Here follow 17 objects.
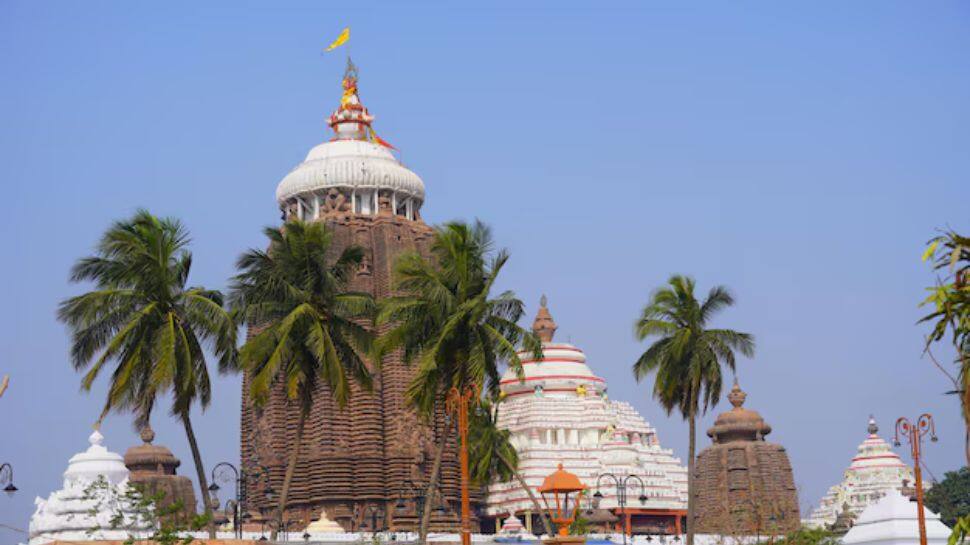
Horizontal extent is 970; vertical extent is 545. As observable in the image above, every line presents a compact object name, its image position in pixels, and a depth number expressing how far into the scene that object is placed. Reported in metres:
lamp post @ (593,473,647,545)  76.69
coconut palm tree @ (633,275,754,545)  61.69
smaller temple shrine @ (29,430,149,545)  80.81
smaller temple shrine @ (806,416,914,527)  129.50
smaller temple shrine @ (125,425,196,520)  94.70
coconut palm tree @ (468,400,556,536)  85.75
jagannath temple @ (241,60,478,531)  90.50
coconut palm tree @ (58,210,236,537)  50.47
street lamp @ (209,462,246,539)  59.03
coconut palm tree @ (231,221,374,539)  52.62
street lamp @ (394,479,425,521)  84.41
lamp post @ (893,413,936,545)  42.66
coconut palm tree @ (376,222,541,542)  52.31
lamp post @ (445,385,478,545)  41.50
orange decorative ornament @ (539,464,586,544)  49.31
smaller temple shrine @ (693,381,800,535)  109.19
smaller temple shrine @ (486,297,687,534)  103.81
